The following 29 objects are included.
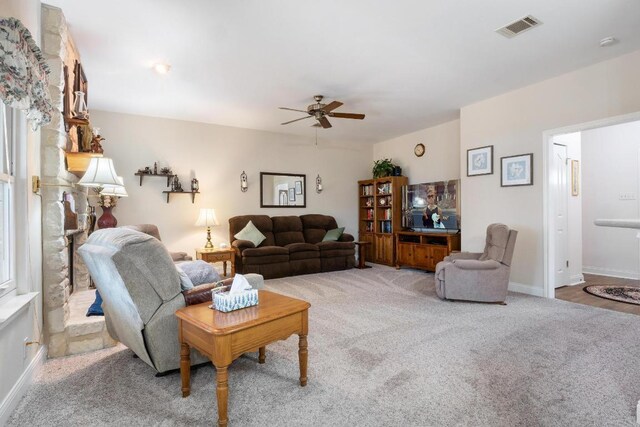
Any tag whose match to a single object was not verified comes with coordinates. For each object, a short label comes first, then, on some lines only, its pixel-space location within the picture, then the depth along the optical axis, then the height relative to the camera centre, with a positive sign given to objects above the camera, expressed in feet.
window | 6.74 +0.27
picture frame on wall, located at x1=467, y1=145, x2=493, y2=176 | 15.70 +2.33
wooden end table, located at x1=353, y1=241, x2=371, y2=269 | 21.34 -2.74
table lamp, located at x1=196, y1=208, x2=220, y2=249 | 17.70 -0.38
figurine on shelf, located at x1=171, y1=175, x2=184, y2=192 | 18.06 +1.50
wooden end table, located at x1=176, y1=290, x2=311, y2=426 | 5.53 -2.12
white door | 15.67 -0.30
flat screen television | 18.76 +0.22
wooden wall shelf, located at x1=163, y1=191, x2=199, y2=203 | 18.01 +1.09
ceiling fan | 13.85 +4.13
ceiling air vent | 9.23 +5.15
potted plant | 22.74 +2.87
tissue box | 6.46 -1.71
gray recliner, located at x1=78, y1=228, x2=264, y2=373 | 6.41 -1.53
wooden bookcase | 21.98 -0.22
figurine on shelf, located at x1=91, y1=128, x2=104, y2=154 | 10.66 +2.18
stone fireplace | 8.20 -0.28
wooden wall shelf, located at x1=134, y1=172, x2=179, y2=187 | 17.20 +1.99
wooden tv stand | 18.08 -2.10
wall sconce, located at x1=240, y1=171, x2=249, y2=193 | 20.24 +1.81
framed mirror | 21.21 +1.42
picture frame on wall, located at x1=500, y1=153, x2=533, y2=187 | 14.22 +1.70
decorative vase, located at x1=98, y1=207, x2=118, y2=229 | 13.55 -0.25
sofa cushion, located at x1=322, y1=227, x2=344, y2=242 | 21.33 -1.50
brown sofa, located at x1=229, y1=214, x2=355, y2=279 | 17.95 -2.03
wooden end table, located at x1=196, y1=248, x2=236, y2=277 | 16.87 -2.14
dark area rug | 13.48 -3.61
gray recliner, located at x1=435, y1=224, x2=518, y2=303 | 12.89 -2.49
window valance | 4.71 +2.15
